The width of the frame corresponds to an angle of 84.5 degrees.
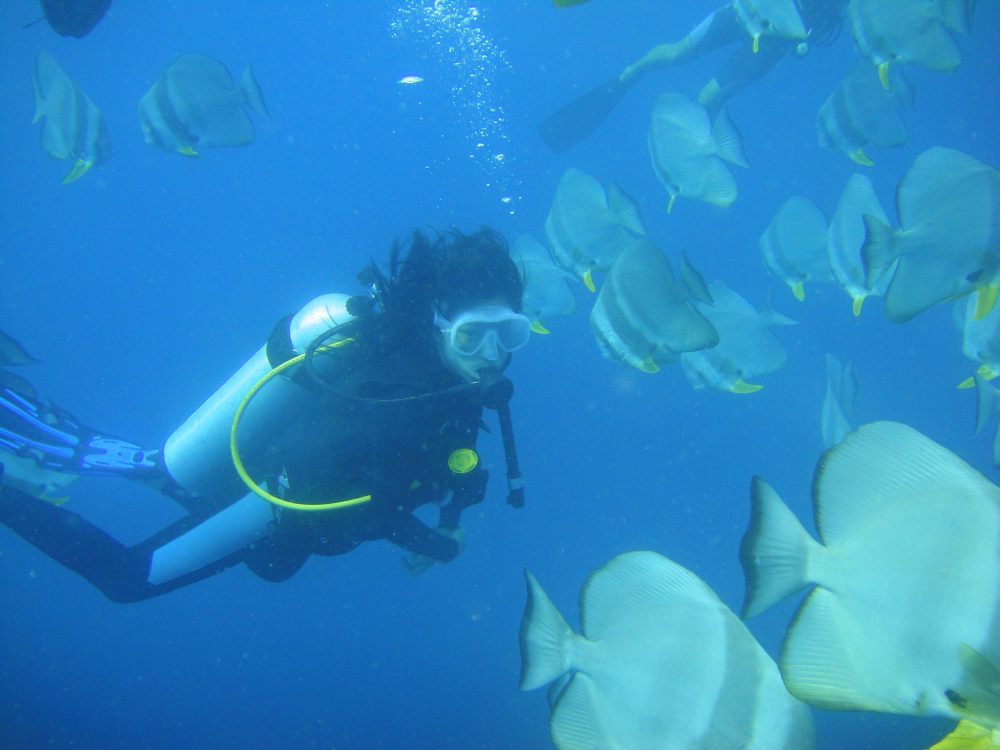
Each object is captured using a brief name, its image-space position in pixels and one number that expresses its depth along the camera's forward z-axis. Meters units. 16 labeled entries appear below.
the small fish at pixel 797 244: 3.87
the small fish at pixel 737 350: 3.59
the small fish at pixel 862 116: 4.14
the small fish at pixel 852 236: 3.32
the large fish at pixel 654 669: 1.69
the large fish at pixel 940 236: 2.46
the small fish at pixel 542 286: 4.70
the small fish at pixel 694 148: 3.80
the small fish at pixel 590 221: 3.68
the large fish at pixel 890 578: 1.51
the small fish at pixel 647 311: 2.61
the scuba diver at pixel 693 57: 8.49
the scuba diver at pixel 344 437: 3.17
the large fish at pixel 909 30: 3.74
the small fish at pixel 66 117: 4.20
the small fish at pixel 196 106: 4.20
